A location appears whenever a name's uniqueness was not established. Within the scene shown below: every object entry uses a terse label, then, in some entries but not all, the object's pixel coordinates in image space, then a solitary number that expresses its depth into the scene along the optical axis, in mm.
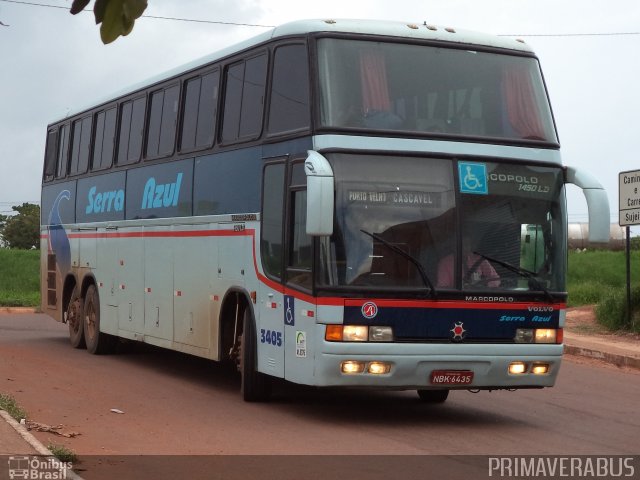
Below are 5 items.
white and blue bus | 11297
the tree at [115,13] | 4766
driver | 11516
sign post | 21859
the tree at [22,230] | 104250
